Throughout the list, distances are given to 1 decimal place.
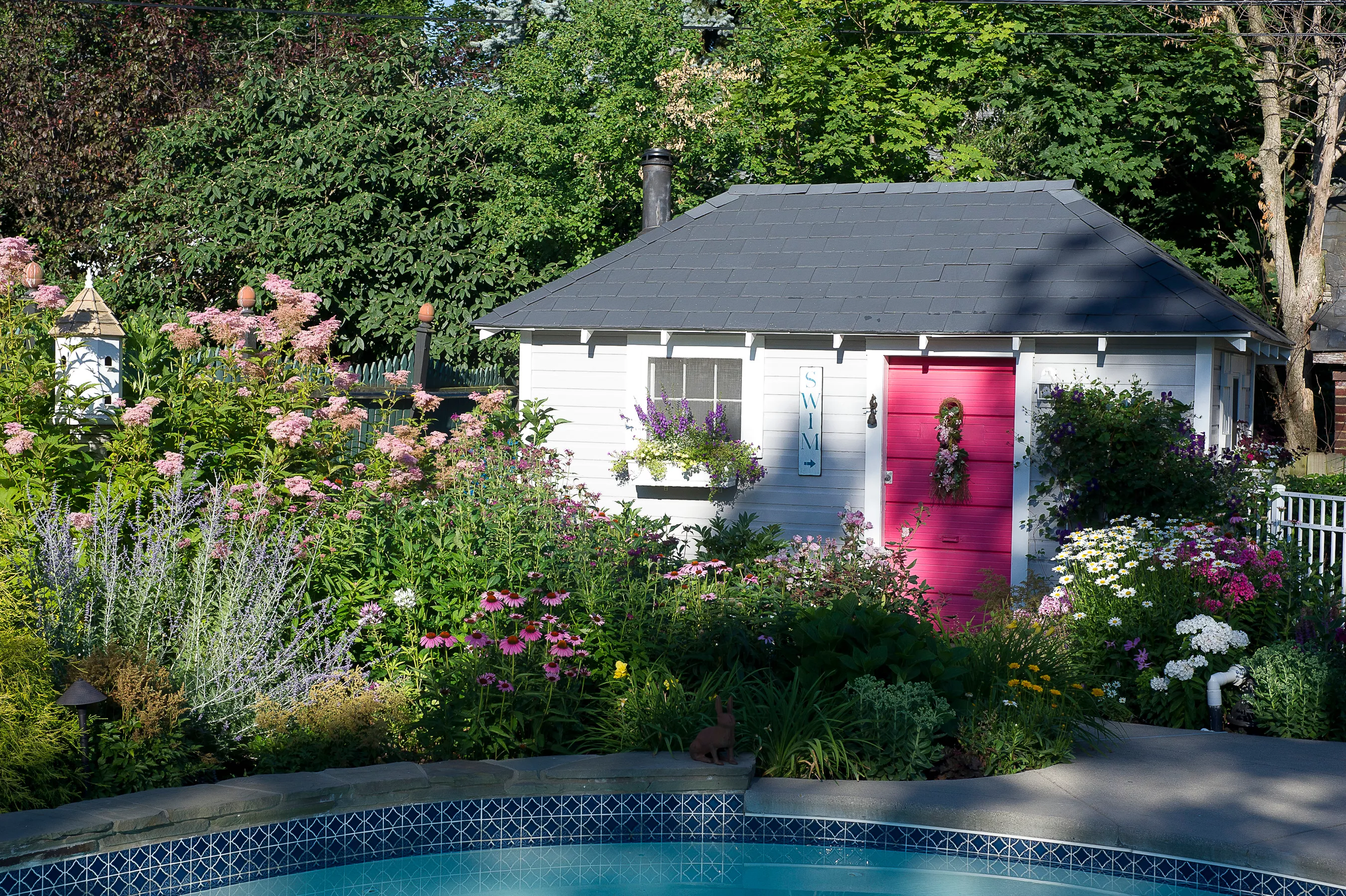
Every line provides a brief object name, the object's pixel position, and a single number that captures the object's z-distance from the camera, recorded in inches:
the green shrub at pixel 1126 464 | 340.2
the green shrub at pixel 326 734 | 207.2
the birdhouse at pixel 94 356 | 272.4
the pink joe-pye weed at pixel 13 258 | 257.4
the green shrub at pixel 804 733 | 210.2
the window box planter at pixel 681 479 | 398.0
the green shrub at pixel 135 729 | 192.2
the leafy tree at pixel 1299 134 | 638.5
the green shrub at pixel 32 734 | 182.1
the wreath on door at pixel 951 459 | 381.1
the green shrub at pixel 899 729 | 211.0
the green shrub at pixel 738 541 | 369.4
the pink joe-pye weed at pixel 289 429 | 261.1
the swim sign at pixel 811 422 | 398.0
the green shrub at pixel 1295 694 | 246.4
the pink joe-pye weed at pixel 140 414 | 244.8
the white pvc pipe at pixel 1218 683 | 252.4
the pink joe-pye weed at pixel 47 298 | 258.2
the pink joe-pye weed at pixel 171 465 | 241.1
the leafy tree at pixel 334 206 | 675.4
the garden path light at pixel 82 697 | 180.9
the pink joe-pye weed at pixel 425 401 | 326.6
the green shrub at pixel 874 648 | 224.5
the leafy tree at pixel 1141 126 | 725.3
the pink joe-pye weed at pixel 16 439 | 235.5
